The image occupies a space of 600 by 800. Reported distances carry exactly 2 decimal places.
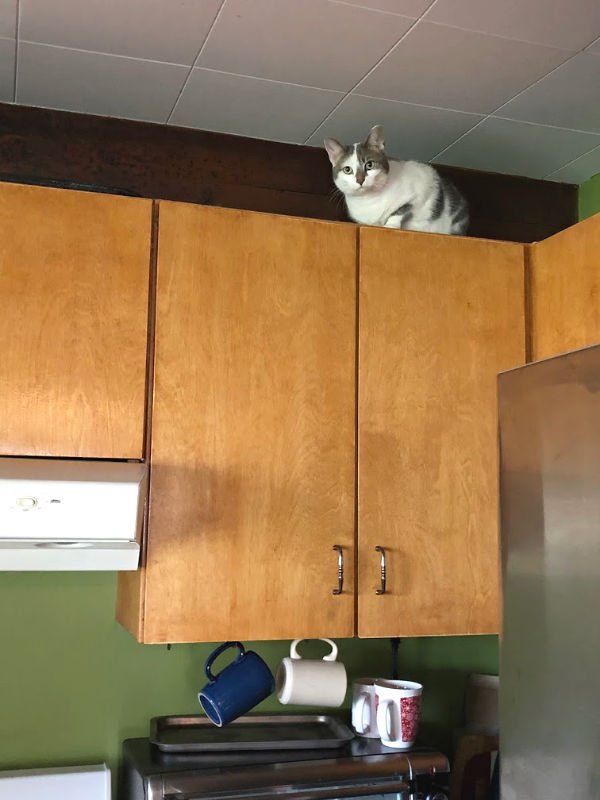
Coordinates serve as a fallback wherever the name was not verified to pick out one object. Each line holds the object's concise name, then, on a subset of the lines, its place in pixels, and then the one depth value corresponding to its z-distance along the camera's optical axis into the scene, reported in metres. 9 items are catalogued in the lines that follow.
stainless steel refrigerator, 0.86
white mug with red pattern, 1.67
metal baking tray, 1.65
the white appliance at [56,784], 1.67
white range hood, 1.33
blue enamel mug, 1.62
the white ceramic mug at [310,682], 1.71
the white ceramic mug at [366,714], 1.74
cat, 1.80
